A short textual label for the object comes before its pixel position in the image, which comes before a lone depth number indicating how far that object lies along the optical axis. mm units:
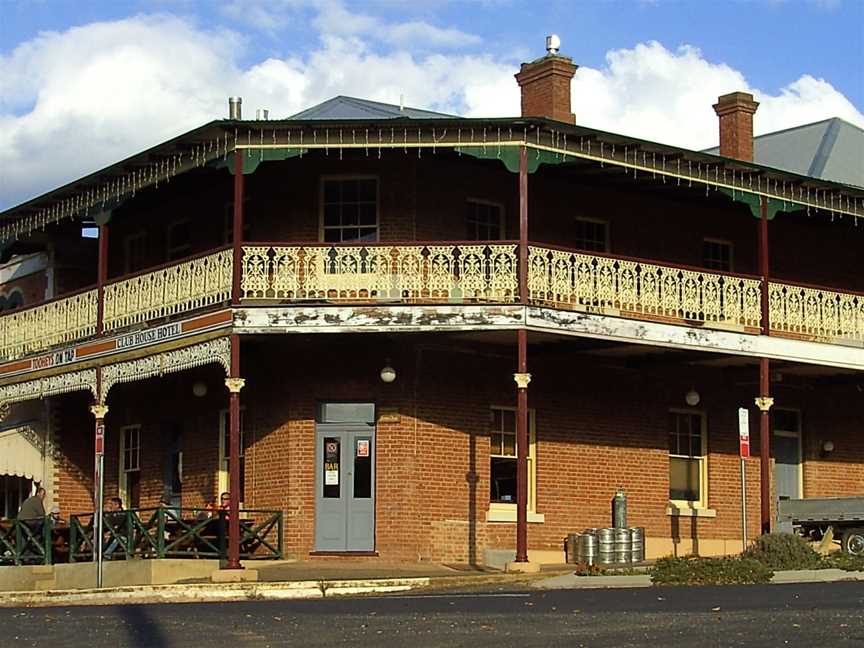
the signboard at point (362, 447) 26797
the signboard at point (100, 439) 23678
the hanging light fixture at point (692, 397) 29016
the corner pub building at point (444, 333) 24828
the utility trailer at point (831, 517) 25469
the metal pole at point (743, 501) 23622
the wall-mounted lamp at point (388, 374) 26031
